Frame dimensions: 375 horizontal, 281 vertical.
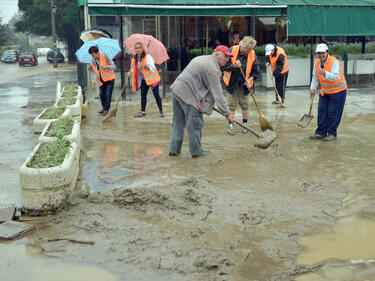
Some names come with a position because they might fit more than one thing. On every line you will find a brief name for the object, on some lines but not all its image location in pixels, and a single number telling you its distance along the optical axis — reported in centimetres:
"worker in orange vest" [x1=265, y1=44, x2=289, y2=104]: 1160
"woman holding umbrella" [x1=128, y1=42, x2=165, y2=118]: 1029
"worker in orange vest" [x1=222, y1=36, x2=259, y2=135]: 842
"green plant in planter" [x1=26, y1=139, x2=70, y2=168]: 507
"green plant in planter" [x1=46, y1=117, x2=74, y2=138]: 642
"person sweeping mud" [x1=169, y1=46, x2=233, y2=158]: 675
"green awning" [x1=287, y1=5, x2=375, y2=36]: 1430
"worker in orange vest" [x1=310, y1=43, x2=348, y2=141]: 772
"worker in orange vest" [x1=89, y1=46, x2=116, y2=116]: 1052
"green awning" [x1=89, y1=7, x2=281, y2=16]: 1280
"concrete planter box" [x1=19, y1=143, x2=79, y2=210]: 480
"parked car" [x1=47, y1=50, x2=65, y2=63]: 4534
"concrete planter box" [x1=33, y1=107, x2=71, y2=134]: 757
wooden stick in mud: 422
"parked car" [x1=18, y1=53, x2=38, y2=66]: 4003
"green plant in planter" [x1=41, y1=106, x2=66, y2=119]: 797
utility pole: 3878
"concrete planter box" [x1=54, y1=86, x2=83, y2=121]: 872
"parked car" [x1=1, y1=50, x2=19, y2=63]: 4660
